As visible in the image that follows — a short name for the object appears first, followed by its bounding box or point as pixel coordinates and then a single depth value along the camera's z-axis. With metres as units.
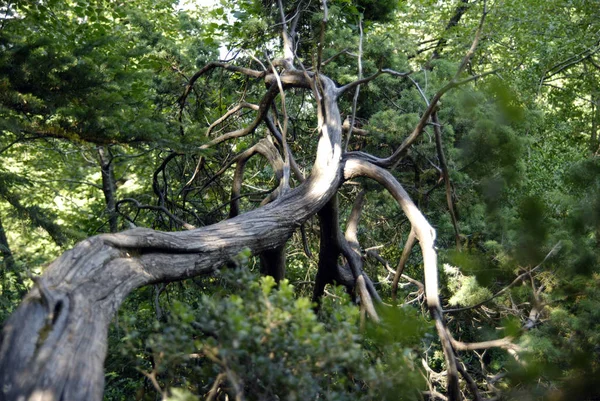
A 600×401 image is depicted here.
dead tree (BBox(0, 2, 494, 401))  2.51
